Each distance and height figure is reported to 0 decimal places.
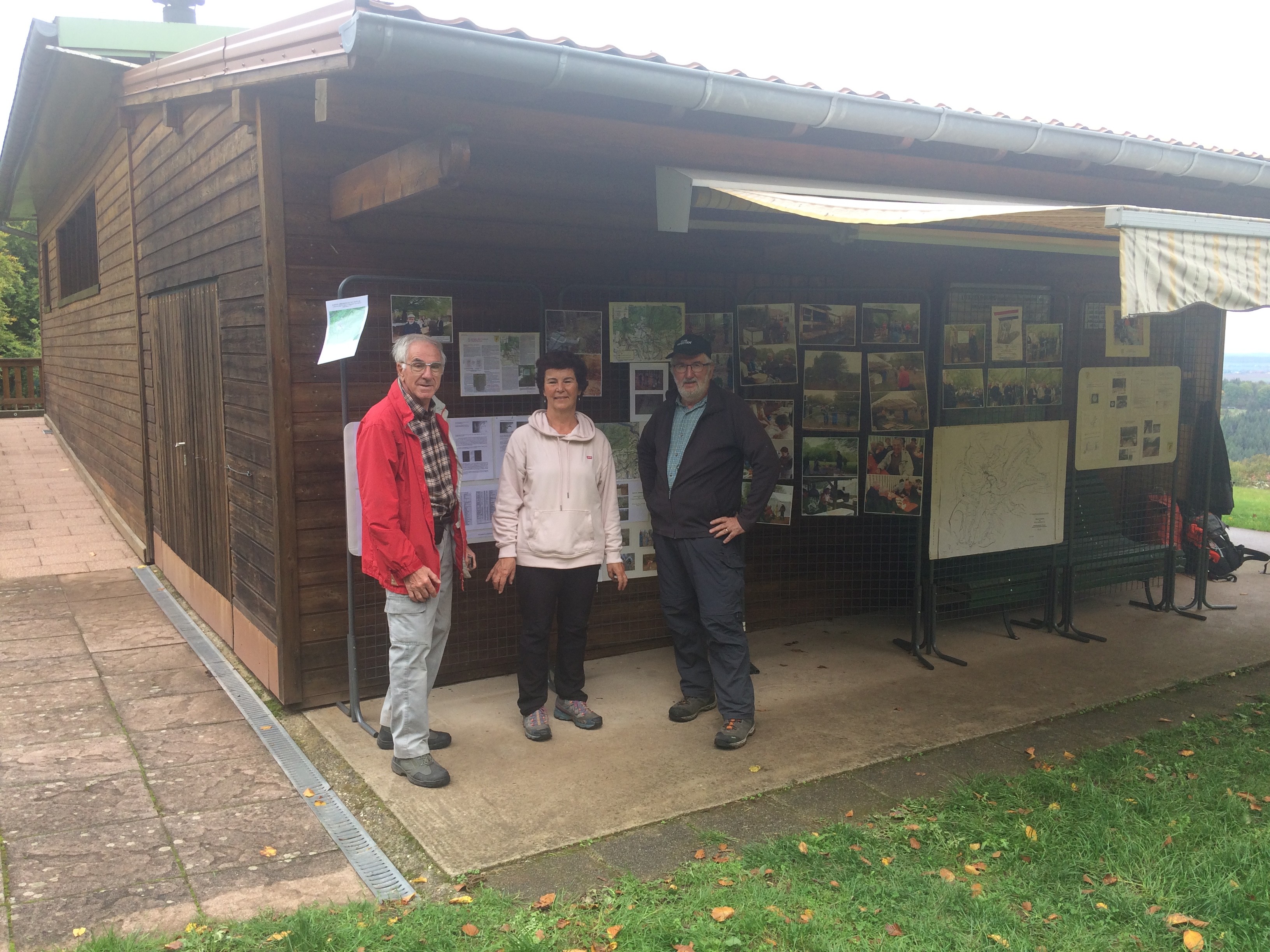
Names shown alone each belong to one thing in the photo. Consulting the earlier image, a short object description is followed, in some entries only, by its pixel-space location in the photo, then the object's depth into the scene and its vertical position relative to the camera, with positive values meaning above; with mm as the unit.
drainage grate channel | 3656 -1834
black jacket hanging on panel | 7512 -797
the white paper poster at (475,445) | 5312 -475
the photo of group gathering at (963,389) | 6422 -202
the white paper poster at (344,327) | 4414 +109
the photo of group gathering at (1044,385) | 6723 -182
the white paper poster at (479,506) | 5367 -792
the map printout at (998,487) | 6168 -797
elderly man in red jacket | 4117 -727
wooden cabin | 4098 +622
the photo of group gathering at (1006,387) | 6594 -188
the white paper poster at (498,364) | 5348 -56
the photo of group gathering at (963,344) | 6359 +81
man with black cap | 4918 -752
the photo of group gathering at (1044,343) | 6645 +91
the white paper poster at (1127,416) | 6848 -394
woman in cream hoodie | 4777 -766
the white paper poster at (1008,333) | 6508 +150
